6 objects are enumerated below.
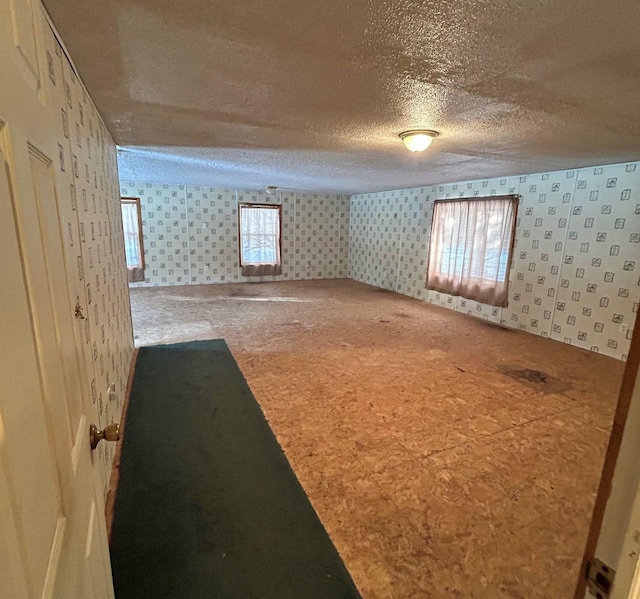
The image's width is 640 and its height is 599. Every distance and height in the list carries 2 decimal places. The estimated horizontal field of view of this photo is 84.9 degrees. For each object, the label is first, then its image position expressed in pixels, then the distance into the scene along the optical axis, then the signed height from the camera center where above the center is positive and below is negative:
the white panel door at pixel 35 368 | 0.44 -0.23
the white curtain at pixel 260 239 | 7.84 -0.24
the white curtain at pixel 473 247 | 4.94 -0.21
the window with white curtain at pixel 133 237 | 6.83 -0.23
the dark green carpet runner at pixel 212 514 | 1.42 -1.40
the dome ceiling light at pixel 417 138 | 2.63 +0.71
